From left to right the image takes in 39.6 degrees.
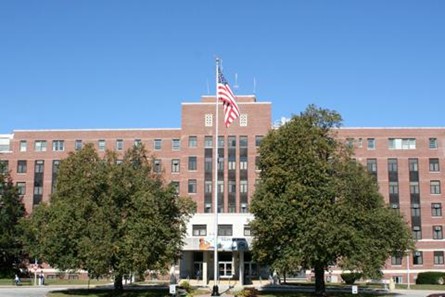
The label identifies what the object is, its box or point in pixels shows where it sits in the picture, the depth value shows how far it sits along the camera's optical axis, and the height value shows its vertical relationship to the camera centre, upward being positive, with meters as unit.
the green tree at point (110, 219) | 45.75 +1.63
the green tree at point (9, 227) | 80.19 +1.65
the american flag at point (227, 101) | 41.66 +9.37
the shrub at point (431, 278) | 75.56 -4.26
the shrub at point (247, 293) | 42.59 -3.58
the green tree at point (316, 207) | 46.03 +2.70
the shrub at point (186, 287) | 51.05 -3.90
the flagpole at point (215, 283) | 42.45 -2.98
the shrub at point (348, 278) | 73.12 -4.28
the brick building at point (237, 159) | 89.50 +12.26
